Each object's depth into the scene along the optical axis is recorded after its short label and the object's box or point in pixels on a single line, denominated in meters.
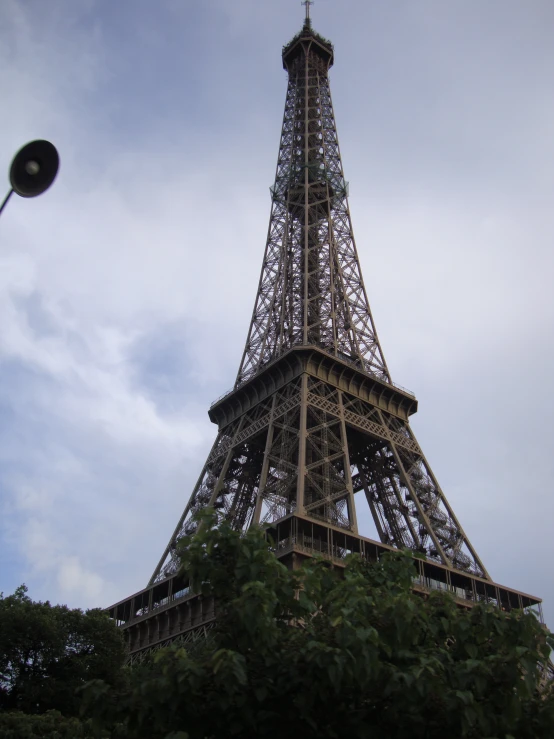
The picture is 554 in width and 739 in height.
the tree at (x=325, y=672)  12.22
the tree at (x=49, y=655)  35.47
